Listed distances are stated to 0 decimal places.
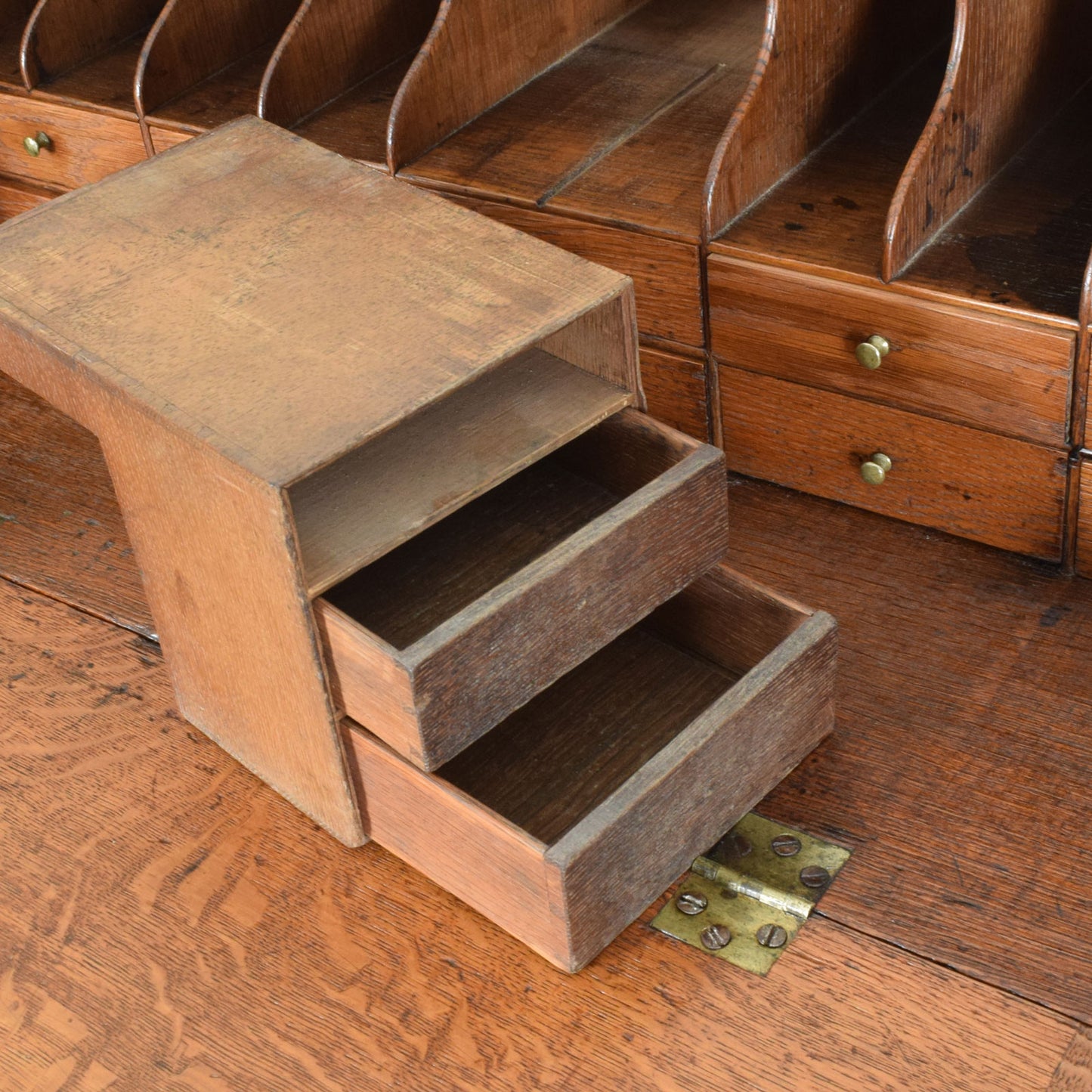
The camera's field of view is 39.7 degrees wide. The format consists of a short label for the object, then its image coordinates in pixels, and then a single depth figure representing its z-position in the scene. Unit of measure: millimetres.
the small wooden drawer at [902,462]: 1570
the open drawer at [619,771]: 1233
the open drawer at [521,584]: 1208
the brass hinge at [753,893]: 1300
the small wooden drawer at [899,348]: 1478
